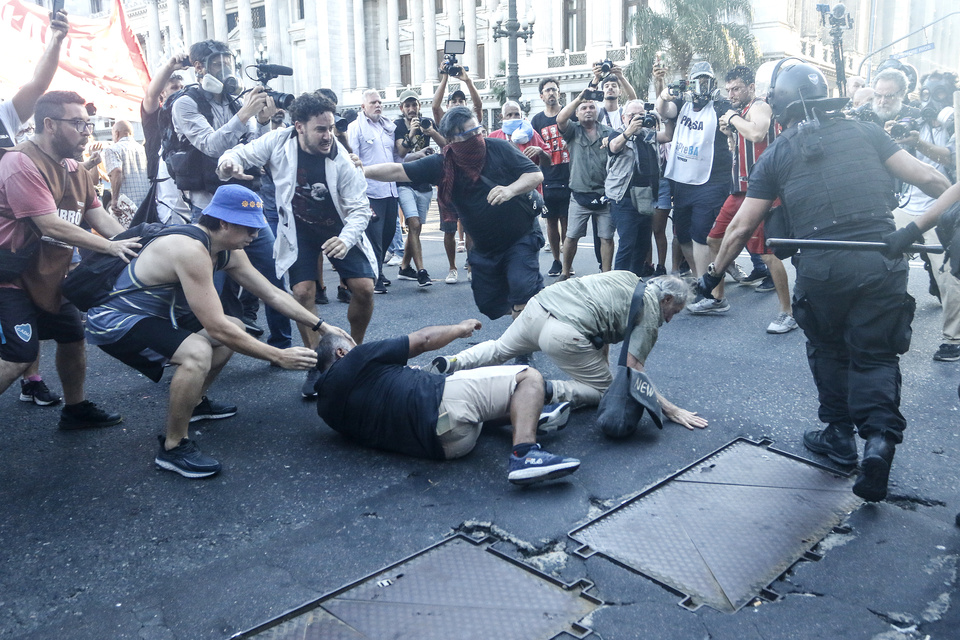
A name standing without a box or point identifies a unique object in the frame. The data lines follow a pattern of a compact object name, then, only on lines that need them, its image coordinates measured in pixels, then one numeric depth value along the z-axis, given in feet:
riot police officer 10.65
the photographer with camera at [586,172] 25.50
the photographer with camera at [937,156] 17.19
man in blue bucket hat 12.09
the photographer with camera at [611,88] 27.25
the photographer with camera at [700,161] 22.91
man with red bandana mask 16.43
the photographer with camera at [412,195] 27.81
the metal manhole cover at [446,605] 8.07
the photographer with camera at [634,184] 23.67
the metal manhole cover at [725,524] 8.98
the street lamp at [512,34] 57.21
